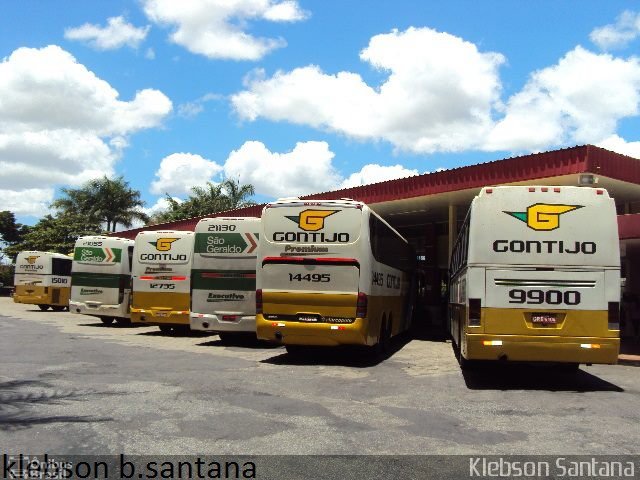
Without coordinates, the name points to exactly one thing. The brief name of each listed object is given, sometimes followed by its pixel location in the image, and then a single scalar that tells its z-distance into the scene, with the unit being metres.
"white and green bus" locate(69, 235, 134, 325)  23.05
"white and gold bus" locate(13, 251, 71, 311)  31.92
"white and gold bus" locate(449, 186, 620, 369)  9.41
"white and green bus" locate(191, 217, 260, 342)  15.95
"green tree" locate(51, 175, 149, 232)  52.75
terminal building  14.81
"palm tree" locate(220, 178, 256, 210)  47.76
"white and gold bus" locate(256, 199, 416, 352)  12.05
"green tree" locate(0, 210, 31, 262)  76.00
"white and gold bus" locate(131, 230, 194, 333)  19.36
